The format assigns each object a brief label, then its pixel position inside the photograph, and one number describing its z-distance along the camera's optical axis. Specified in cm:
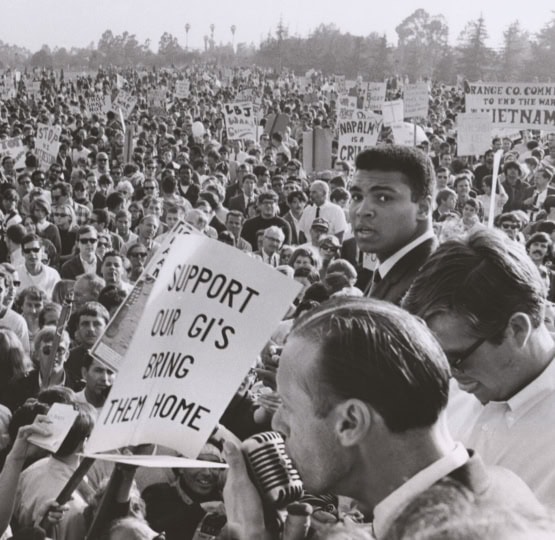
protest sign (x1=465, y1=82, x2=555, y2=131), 1177
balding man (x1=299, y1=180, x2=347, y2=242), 1111
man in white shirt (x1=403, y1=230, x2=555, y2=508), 218
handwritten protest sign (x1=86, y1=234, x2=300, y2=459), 241
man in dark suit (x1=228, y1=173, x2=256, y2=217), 1312
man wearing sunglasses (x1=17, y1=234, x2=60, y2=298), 857
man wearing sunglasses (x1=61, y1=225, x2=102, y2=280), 895
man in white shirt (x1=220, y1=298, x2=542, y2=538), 147
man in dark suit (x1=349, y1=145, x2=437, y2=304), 340
